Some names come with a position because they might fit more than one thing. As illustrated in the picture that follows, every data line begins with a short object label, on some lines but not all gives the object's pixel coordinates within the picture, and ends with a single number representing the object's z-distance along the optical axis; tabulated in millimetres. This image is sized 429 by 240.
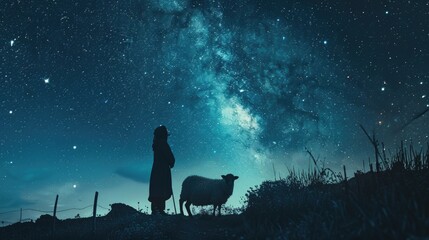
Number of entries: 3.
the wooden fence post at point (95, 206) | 12270
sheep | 13953
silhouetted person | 13102
